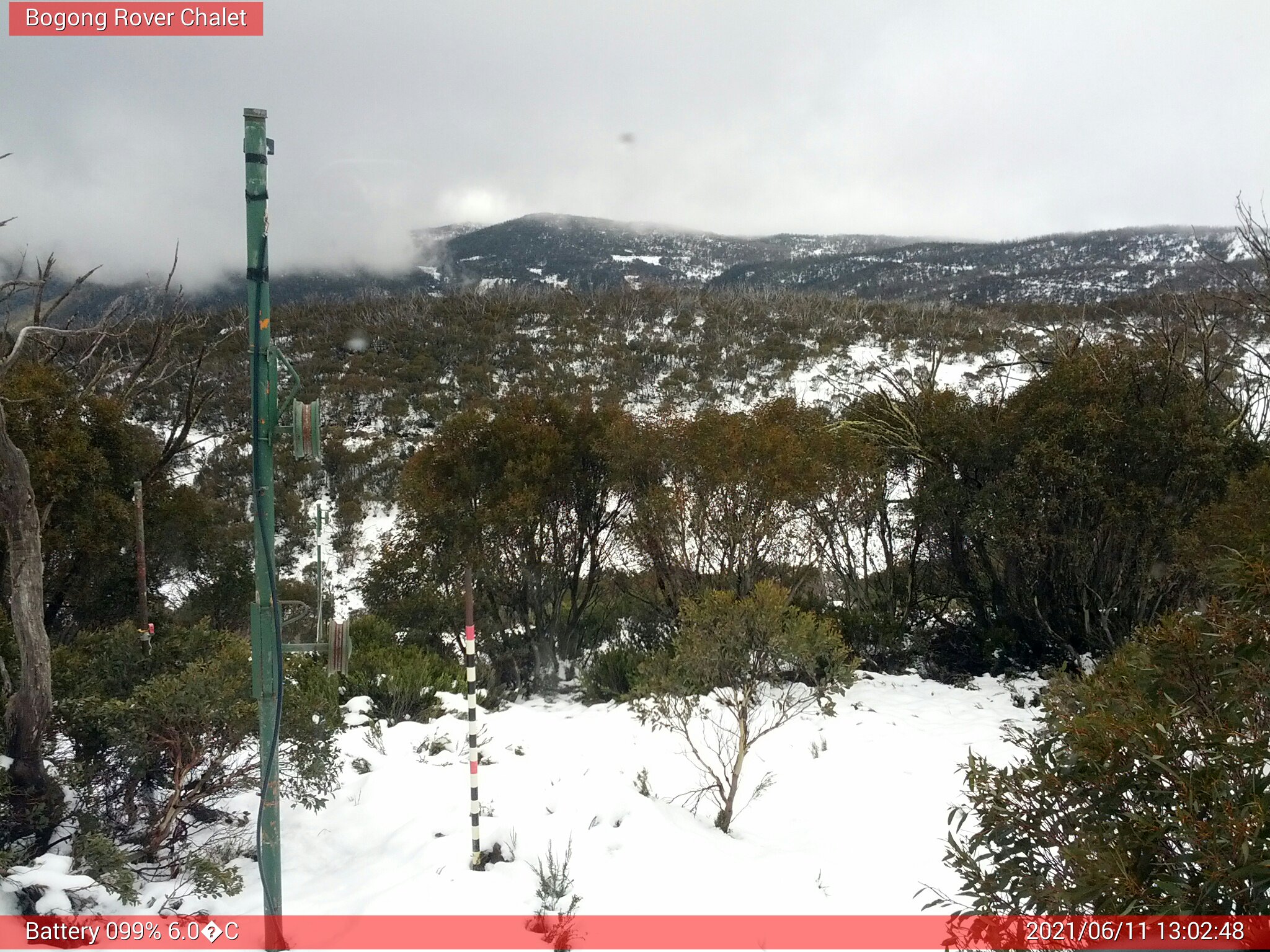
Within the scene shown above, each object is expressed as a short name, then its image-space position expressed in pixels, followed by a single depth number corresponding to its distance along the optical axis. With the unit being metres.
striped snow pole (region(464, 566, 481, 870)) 4.27
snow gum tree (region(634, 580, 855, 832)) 5.39
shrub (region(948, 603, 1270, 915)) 1.91
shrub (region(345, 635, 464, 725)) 7.38
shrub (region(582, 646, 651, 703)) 8.96
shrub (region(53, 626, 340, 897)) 4.06
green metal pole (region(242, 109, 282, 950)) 2.92
